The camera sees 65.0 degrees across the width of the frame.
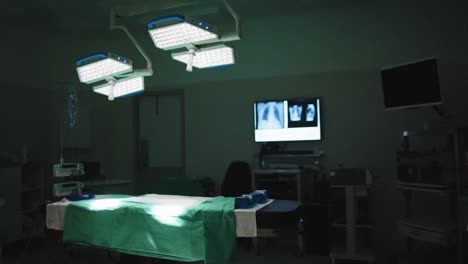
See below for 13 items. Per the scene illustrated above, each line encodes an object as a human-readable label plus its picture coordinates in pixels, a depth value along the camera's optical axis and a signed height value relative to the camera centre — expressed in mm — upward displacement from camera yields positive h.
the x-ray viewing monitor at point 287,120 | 4230 +338
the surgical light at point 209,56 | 2410 +644
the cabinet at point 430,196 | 3141 -528
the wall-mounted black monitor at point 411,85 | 3301 +572
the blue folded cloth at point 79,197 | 2764 -322
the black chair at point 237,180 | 4184 -350
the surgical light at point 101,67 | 2564 +631
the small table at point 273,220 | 2094 -407
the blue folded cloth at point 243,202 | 2207 -318
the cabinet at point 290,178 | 3959 -318
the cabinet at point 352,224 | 3445 -741
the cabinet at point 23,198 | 3996 -505
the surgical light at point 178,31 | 2111 +723
